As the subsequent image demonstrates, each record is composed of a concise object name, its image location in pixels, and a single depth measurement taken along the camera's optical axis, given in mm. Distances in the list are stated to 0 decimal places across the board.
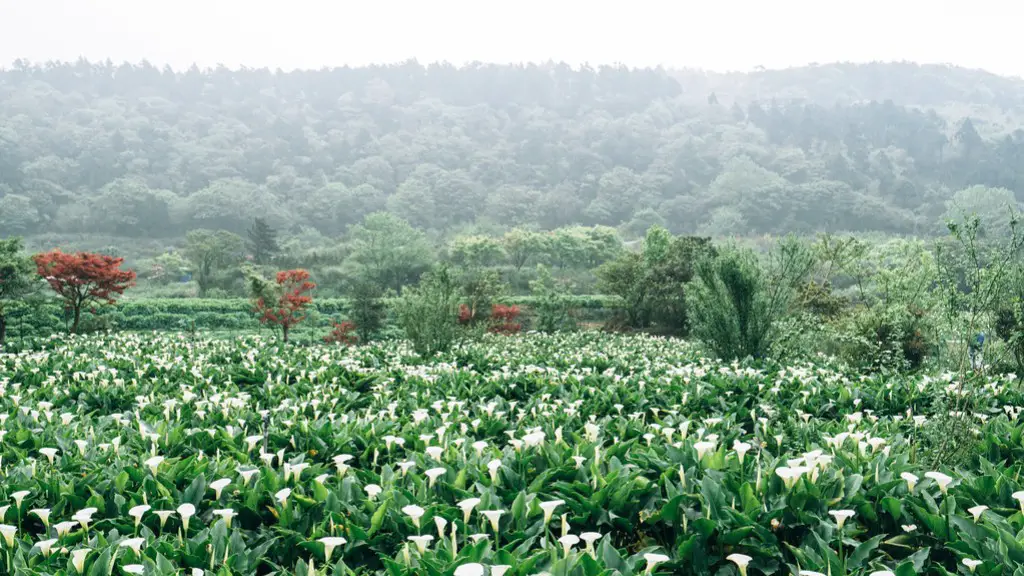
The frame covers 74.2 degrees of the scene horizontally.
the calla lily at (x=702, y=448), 3025
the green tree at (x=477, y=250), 47469
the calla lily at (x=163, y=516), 2488
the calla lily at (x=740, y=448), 2951
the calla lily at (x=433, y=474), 2761
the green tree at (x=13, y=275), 13344
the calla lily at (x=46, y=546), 2148
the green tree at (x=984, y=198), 69138
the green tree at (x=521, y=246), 50531
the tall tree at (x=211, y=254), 35469
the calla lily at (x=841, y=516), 2234
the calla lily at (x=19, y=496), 2523
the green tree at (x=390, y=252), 45500
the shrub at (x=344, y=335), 17859
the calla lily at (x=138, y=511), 2402
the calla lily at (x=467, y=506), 2393
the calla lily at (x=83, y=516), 2350
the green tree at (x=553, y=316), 21859
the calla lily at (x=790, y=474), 2494
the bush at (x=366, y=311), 18312
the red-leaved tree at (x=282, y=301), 16922
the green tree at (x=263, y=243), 46031
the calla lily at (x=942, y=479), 2533
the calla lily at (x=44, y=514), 2475
